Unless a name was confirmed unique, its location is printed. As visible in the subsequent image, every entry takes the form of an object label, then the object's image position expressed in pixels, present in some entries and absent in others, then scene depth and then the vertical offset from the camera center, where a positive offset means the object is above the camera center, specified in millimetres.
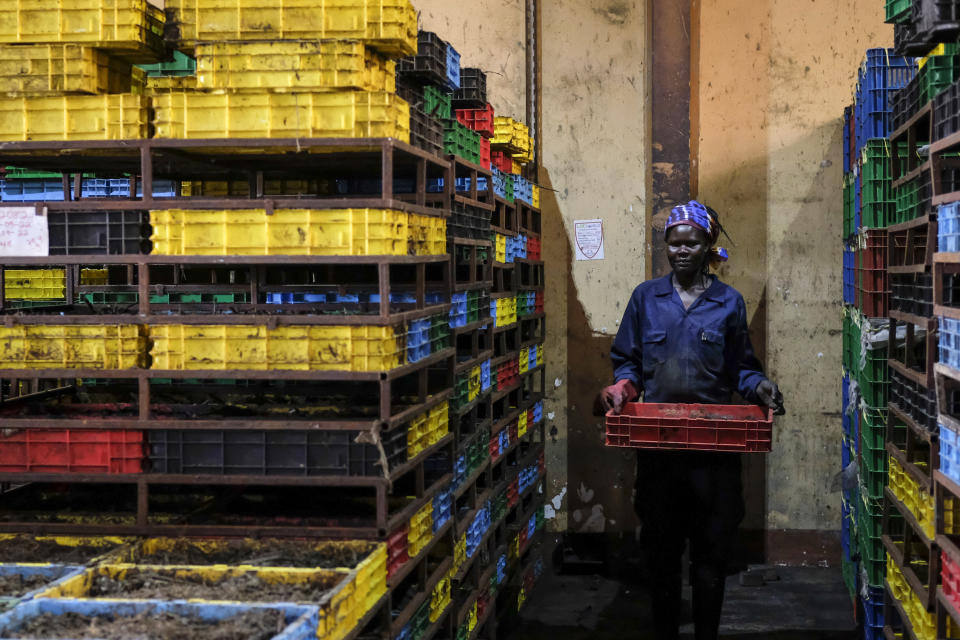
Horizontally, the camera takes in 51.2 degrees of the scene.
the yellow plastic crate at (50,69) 4867 +1097
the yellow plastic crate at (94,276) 8000 +136
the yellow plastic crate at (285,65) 4680 +1070
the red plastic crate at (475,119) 7883 +1355
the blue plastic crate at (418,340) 4969 -252
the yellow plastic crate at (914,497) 4496 -1026
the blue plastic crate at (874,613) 6195 -2031
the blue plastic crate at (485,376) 6782 -587
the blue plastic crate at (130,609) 3645 -1185
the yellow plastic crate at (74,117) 4746 +844
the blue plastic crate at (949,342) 3812 -218
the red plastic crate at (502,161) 8453 +1119
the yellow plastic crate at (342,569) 3838 -1202
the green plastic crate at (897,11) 5168 +1459
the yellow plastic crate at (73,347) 4719 -255
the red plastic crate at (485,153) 7206 +1003
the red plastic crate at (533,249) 9039 +379
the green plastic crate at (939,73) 4573 +996
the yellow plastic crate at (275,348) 4559 -259
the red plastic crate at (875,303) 6188 -97
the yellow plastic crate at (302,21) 4727 +1287
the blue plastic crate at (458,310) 6023 -118
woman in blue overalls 5832 -593
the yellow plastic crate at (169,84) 5156 +1131
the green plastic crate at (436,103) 6832 +1296
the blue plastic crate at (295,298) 6312 -40
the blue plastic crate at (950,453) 3805 -653
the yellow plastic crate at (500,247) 7516 +327
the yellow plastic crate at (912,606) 4451 -1546
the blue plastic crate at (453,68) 7238 +1637
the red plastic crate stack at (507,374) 7719 -663
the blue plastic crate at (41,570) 4234 -1176
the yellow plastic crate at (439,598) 5473 -1723
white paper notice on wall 9680 +490
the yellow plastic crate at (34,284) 8156 +77
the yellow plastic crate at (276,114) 4621 +826
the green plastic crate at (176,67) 7121 +1653
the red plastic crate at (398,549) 4684 -1245
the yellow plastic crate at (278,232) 4539 +274
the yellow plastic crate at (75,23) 4902 +1329
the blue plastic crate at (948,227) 3857 +239
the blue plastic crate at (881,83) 6348 +1310
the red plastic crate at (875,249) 6172 +238
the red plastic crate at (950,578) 3840 -1159
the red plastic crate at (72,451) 4750 -753
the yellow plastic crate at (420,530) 5055 -1238
